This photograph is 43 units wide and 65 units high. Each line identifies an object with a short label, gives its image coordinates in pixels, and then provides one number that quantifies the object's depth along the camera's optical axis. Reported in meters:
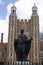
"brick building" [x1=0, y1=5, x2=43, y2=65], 47.59
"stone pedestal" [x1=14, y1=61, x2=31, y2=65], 10.15
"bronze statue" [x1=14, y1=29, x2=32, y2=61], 10.44
